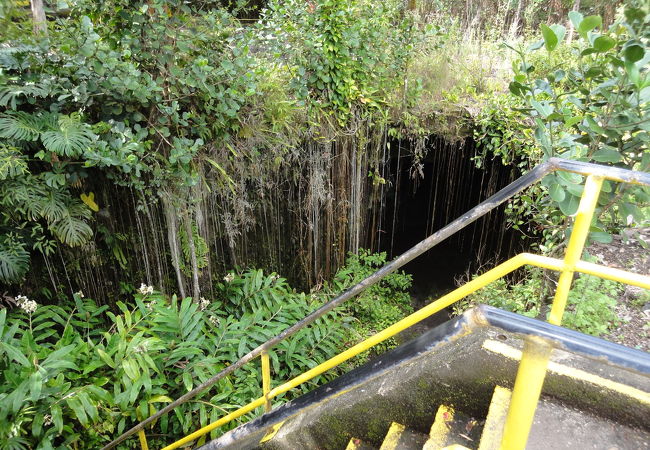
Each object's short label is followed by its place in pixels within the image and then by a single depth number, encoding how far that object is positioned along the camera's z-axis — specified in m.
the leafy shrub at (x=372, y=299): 5.54
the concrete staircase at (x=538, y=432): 1.45
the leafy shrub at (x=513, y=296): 4.28
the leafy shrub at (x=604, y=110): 1.85
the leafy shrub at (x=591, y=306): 3.58
